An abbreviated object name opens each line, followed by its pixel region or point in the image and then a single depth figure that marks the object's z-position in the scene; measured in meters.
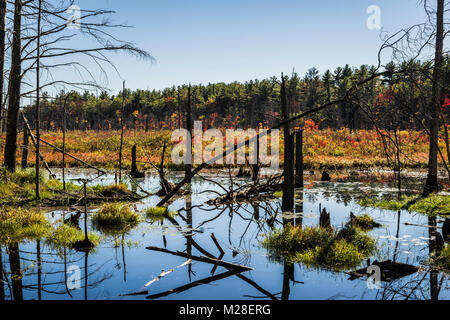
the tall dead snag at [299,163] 15.98
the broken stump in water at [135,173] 23.60
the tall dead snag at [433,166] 13.40
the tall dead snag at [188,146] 16.81
